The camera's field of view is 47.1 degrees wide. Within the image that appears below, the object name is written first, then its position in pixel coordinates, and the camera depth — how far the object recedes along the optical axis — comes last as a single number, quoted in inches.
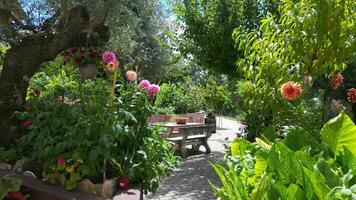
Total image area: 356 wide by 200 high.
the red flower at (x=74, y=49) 195.7
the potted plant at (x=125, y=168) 142.1
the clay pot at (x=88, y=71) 200.7
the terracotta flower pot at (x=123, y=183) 141.8
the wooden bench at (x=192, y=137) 370.3
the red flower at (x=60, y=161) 138.1
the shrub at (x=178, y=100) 627.2
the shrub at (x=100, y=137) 140.6
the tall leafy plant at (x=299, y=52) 147.3
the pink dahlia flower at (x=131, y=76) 158.9
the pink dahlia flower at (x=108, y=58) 157.5
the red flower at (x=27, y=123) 166.2
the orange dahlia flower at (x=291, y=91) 131.9
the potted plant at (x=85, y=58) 195.5
